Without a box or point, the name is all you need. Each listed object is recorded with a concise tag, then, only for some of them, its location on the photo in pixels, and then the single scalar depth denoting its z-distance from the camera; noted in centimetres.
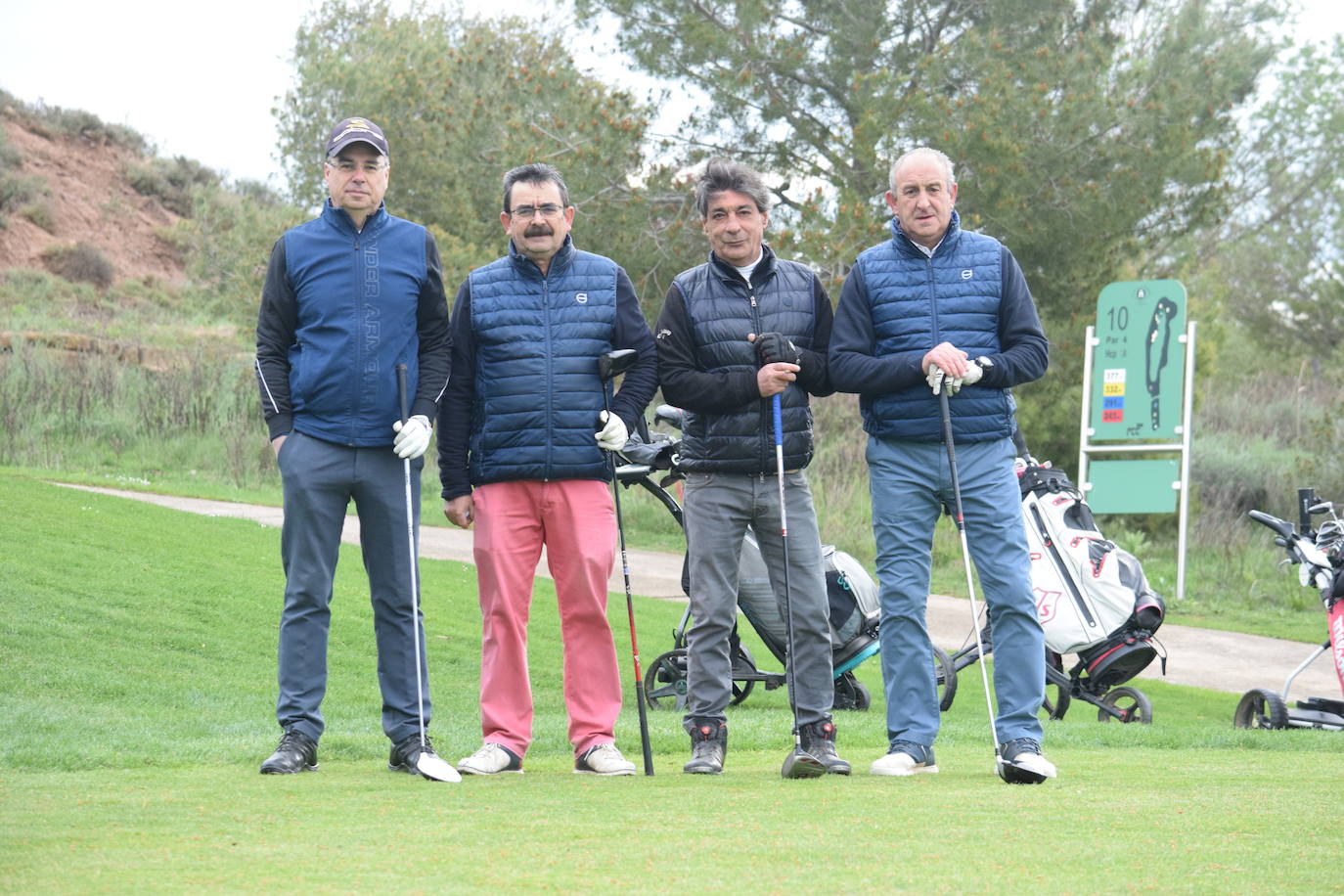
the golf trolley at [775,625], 1398
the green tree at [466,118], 3211
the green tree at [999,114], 3017
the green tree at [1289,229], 5538
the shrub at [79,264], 7236
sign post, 2456
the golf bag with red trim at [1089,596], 1385
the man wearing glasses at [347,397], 928
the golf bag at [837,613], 1398
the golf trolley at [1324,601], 1347
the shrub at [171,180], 8639
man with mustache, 946
